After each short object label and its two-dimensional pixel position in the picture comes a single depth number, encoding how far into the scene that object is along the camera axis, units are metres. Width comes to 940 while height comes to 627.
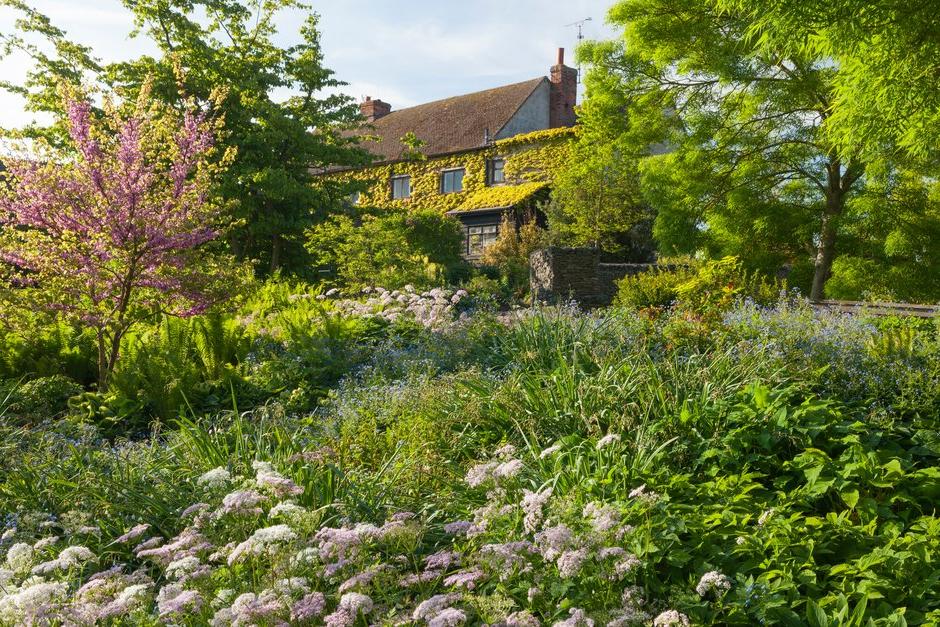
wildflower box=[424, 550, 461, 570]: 2.75
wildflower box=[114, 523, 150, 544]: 3.07
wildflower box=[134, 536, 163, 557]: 3.16
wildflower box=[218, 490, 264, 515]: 2.91
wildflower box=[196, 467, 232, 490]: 3.26
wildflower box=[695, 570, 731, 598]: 2.44
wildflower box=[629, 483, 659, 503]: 2.88
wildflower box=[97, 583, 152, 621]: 2.41
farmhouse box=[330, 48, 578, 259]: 28.34
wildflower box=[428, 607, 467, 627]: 2.22
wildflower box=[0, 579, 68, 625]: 2.41
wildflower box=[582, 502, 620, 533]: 2.60
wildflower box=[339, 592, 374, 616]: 2.28
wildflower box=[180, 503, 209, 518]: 3.15
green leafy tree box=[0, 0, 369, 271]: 18.94
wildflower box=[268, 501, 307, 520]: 2.74
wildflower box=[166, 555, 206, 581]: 2.57
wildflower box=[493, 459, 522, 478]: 3.11
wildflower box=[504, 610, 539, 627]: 2.42
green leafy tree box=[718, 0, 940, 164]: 8.39
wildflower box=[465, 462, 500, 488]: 3.26
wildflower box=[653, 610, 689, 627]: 2.27
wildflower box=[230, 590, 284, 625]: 2.29
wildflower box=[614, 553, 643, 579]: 2.49
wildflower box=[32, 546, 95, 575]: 2.73
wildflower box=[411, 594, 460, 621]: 2.29
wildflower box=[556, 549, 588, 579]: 2.40
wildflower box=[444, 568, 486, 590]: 2.59
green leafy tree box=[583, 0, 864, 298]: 14.62
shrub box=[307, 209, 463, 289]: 14.05
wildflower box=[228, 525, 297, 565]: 2.52
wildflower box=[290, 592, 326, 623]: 2.41
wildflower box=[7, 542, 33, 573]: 2.85
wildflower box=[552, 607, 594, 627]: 2.29
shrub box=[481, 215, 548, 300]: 22.84
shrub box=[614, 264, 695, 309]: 11.97
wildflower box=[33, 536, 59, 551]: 3.03
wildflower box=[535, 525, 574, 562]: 2.51
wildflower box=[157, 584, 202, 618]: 2.33
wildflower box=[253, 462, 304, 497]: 3.03
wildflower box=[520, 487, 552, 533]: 2.82
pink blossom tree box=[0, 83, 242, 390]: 6.76
